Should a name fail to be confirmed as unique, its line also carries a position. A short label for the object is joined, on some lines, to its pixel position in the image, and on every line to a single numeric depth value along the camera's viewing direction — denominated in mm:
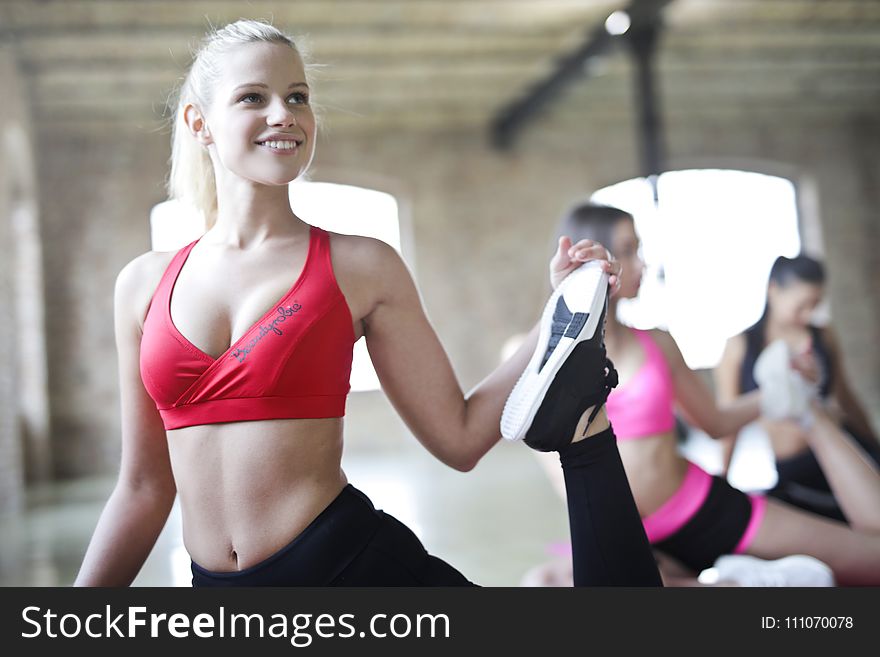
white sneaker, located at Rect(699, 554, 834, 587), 1698
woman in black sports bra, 2686
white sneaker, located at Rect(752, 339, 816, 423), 2135
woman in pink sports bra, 1869
